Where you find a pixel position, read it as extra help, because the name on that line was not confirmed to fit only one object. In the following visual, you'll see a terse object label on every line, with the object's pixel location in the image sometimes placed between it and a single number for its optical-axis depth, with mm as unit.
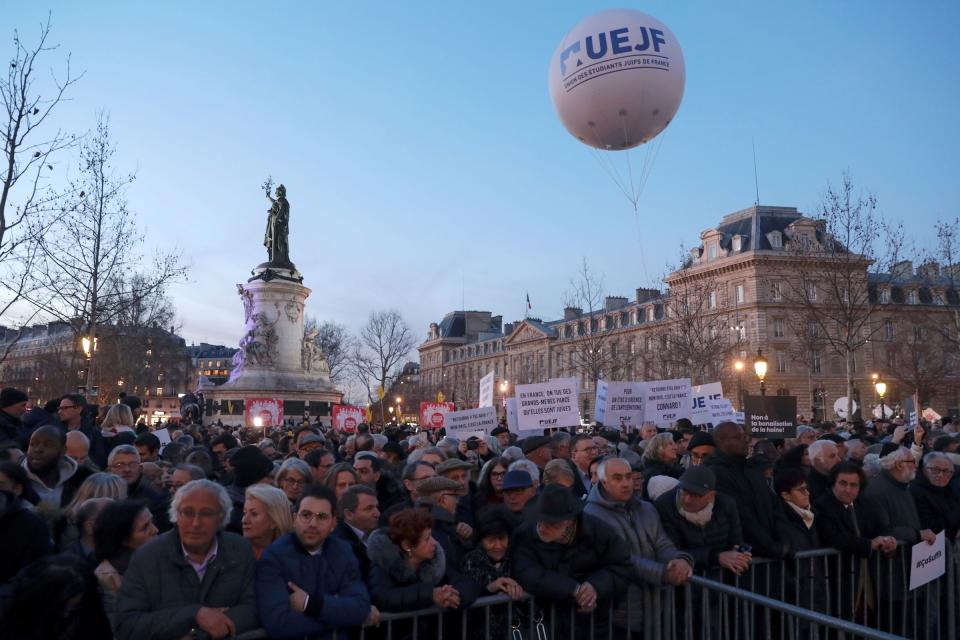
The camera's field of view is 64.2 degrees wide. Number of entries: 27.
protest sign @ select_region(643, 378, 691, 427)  14547
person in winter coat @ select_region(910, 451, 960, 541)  7215
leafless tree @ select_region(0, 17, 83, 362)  14555
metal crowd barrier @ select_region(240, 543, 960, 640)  4773
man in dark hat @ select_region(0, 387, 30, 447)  8531
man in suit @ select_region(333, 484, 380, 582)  5414
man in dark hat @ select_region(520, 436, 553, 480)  8755
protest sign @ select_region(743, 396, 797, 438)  12383
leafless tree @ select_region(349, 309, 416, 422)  63969
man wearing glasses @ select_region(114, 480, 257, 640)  3832
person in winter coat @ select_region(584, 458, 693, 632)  5145
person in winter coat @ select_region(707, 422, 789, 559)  5918
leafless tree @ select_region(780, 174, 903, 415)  28578
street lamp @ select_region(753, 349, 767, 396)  20953
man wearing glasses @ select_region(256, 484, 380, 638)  4117
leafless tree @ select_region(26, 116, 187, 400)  21734
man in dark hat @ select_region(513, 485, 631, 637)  4844
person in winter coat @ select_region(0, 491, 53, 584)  4457
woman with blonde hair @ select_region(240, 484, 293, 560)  4828
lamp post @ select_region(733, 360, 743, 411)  58438
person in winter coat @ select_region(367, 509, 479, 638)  4551
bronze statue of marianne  40875
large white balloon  16156
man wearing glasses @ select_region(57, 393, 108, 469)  9164
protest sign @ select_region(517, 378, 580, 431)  12953
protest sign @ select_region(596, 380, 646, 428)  15016
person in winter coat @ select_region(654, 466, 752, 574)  5609
